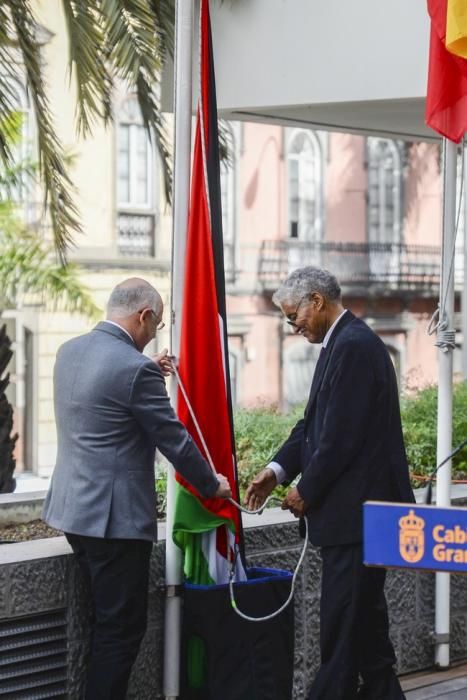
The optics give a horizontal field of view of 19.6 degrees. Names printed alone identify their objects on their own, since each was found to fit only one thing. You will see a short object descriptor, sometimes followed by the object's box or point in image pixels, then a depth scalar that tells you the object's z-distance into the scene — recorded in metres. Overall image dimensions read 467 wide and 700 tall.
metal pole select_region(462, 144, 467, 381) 13.18
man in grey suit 5.11
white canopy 6.91
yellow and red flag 5.86
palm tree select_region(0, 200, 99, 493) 18.47
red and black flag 5.55
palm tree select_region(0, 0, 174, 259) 8.85
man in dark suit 5.24
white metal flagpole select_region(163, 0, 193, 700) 5.65
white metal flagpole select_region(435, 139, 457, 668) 6.43
